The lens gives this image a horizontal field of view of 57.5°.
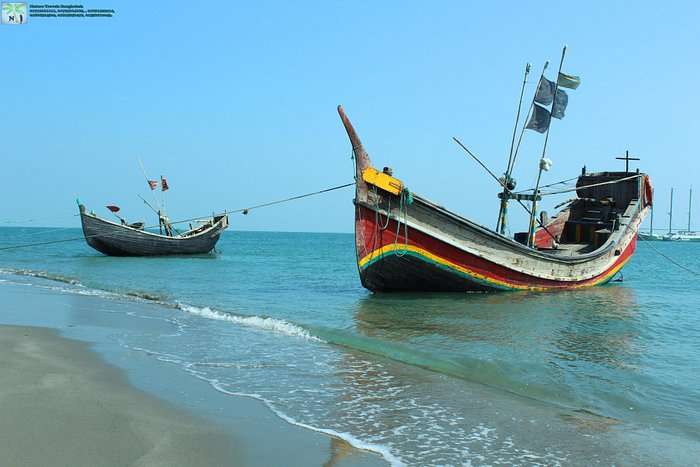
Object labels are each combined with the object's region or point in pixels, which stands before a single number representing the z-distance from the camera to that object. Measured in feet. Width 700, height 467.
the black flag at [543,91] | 54.70
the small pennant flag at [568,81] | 54.85
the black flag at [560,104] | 55.36
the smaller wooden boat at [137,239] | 103.40
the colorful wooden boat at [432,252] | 44.45
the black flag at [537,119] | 54.80
